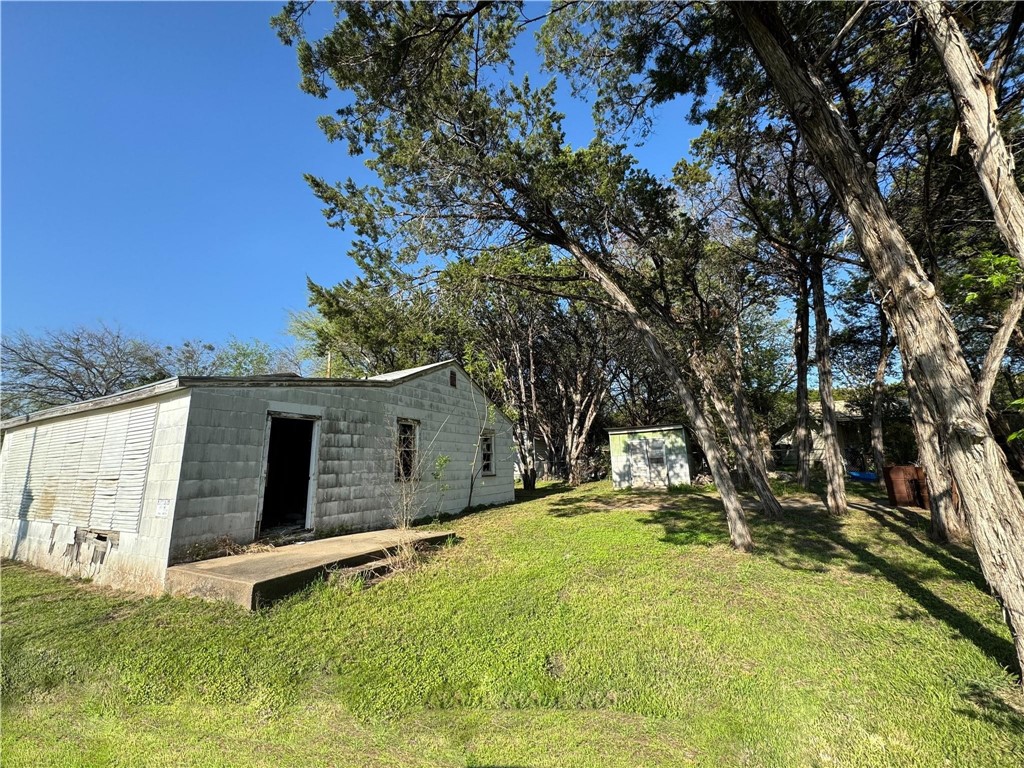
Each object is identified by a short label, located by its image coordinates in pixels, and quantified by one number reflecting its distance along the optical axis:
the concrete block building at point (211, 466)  5.82
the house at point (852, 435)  21.92
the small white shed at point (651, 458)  16.69
